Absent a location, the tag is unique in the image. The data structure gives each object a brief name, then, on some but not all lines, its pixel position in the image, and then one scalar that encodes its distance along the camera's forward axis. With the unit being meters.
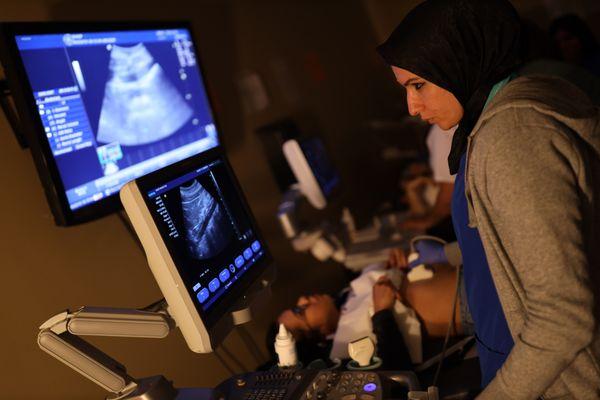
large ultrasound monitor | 1.40
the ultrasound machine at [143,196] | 1.18
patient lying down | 1.63
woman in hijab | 0.94
